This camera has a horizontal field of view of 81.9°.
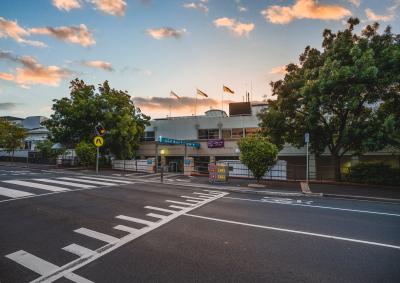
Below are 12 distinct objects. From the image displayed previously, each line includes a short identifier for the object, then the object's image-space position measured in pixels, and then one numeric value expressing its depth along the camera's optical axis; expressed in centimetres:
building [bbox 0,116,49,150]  5209
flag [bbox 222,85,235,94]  3375
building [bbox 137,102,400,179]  2723
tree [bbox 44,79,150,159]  2981
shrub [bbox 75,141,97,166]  2695
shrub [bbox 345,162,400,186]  1741
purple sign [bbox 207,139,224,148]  3069
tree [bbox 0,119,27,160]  4094
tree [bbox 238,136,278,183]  1593
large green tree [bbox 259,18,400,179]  1537
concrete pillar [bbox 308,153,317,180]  2712
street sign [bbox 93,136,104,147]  2003
